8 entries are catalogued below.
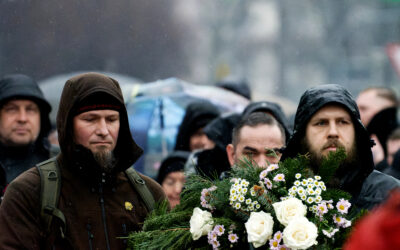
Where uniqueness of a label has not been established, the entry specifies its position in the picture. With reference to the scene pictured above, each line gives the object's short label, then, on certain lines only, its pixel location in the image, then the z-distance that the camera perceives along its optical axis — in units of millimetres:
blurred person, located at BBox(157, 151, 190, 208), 13539
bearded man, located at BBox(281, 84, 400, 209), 7980
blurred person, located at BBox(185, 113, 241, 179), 12461
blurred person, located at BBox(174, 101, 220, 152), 15437
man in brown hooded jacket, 7937
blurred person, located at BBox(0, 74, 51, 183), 12406
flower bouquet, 6848
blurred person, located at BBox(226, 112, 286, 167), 10784
